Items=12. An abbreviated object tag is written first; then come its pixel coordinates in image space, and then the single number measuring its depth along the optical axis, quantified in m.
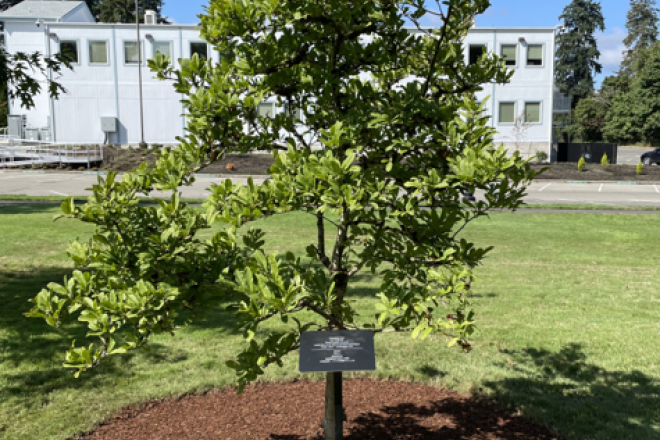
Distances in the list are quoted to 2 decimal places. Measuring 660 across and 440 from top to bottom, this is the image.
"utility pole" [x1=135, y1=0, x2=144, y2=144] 35.22
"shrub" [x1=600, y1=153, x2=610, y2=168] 36.00
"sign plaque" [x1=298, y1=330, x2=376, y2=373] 3.50
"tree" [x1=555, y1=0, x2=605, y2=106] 83.12
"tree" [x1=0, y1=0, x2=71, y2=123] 8.05
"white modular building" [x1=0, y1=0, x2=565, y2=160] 37.31
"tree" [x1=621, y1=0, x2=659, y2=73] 92.56
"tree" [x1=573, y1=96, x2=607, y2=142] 73.00
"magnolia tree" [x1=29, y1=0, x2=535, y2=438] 3.05
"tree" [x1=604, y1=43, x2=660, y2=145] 63.47
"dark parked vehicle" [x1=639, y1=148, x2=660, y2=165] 42.25
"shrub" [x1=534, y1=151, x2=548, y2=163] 36.07
